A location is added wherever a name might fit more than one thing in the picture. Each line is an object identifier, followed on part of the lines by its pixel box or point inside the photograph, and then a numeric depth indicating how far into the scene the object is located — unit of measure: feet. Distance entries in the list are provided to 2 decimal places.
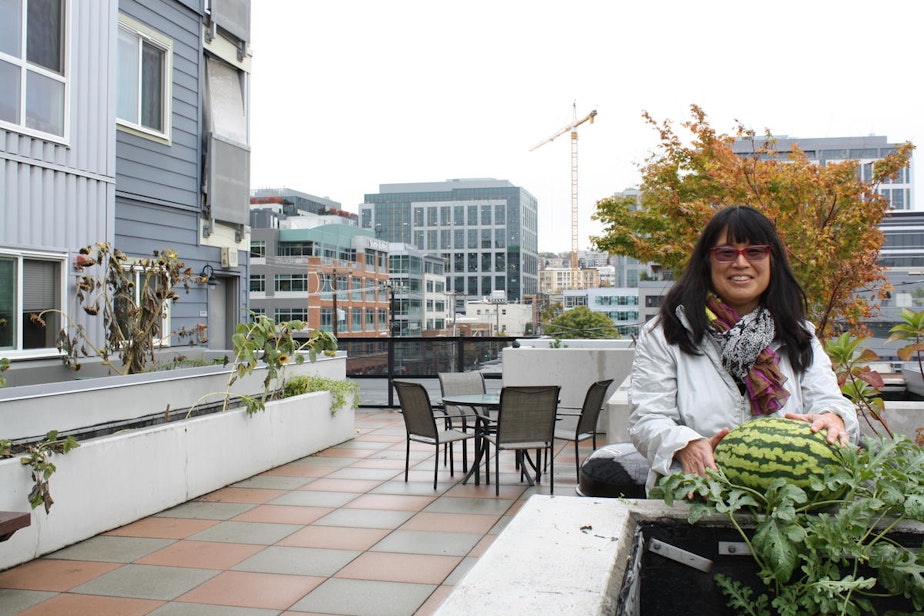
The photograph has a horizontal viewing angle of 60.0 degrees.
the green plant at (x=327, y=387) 31.53
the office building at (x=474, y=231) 606.96
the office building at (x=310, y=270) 356.59
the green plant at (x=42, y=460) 16.10
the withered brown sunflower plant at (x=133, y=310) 24.72
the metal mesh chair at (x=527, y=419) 23.40
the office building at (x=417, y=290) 439.63
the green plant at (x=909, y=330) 13.78
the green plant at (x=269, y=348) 25.70
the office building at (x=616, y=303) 484.74
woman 6.89
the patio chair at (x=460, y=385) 29.99
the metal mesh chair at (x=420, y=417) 24.70
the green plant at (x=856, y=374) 14.42
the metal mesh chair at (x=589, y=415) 25.64
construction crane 448.24
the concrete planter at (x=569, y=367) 37.42
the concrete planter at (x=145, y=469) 16.78
